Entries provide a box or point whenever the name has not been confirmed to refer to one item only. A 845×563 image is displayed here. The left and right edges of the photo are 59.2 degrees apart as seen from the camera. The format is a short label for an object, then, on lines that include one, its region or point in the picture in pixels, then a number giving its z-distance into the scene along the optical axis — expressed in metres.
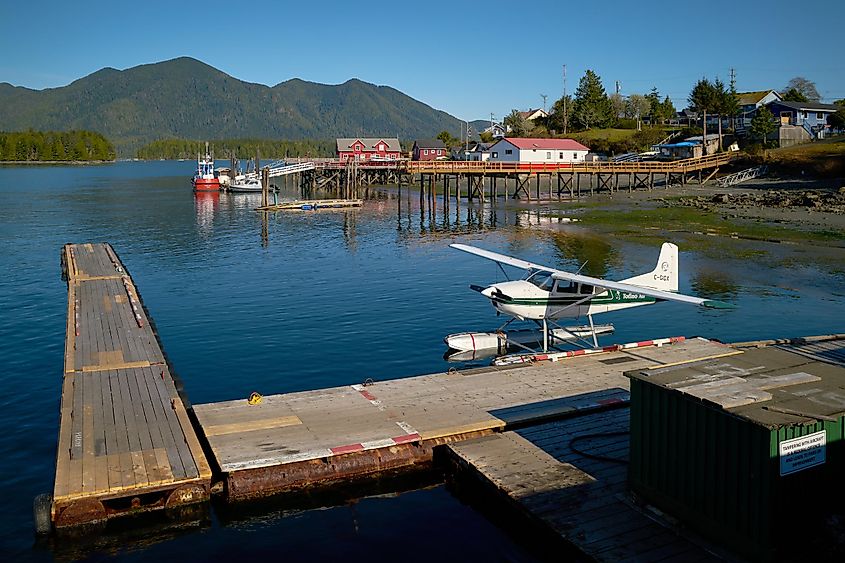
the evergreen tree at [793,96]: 117.62
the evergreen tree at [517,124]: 135.62
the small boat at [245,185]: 100.88
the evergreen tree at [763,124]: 90.00
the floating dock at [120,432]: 12.47
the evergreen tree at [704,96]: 96.88
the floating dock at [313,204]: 74.56
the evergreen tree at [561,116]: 129.00
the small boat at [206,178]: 100.50
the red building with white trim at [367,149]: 116.31
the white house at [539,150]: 87.88
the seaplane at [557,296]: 22.08
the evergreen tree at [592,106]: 124.50
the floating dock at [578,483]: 10.73
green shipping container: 9.80
